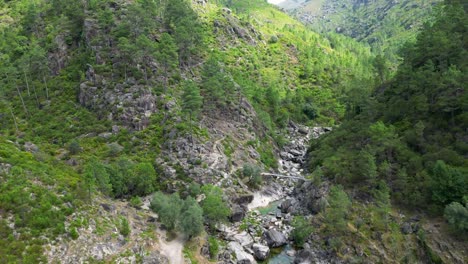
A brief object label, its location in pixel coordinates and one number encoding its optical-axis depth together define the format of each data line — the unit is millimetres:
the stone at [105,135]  92500
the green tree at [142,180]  79000
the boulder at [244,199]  85831
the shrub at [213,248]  66188
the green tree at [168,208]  67938
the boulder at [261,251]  67200
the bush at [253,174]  92812
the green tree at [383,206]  66438
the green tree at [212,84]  106188
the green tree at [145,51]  100375
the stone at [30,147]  76262
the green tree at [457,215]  56500
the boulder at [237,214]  79938
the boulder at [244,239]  71000
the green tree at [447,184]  61594
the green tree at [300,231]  70375
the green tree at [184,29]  115706
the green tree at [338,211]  67625
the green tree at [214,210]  72000
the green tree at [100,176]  69319
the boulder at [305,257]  65562
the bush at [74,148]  85000
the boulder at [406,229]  64375
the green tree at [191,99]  90312
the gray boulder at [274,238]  71112
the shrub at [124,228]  62438
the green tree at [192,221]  66338
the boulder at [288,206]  82819
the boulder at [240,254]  65375
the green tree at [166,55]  102006
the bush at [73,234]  55031
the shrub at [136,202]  74938
